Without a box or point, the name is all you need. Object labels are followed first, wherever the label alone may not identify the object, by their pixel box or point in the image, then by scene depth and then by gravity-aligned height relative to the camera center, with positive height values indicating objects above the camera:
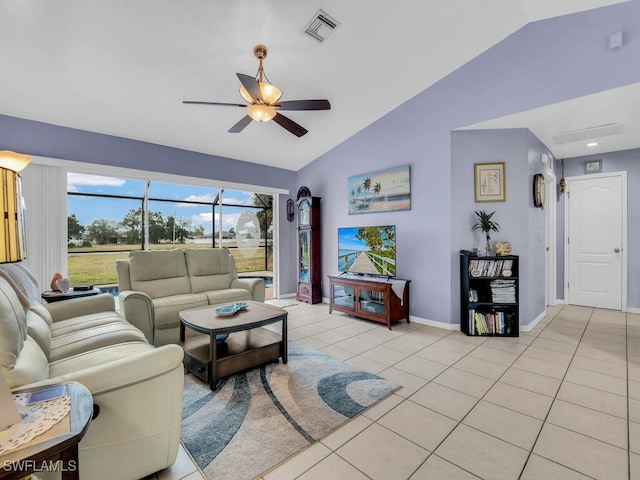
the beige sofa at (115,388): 1.29 -0.72
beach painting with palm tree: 4.19 +0.69
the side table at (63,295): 3.07 -0.56
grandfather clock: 5.34 -0.22
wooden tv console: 3.88 -0.84
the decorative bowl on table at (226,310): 2.70 -0.66
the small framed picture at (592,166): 4.66 +1.08
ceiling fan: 2.35 +1.19
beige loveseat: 3.17 -0.58
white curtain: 3.45 +0.25
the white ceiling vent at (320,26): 2.56 +1.88
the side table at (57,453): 0.81 -0.60
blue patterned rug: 1.64 -1.18
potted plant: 3.61 +0.13
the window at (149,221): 4.02 +0.30
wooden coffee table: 2.38 -0.97
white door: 4.52 -0.09
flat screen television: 4.07 -0.19
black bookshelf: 3.50 -0.73
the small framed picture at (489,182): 3.69 +0.66
